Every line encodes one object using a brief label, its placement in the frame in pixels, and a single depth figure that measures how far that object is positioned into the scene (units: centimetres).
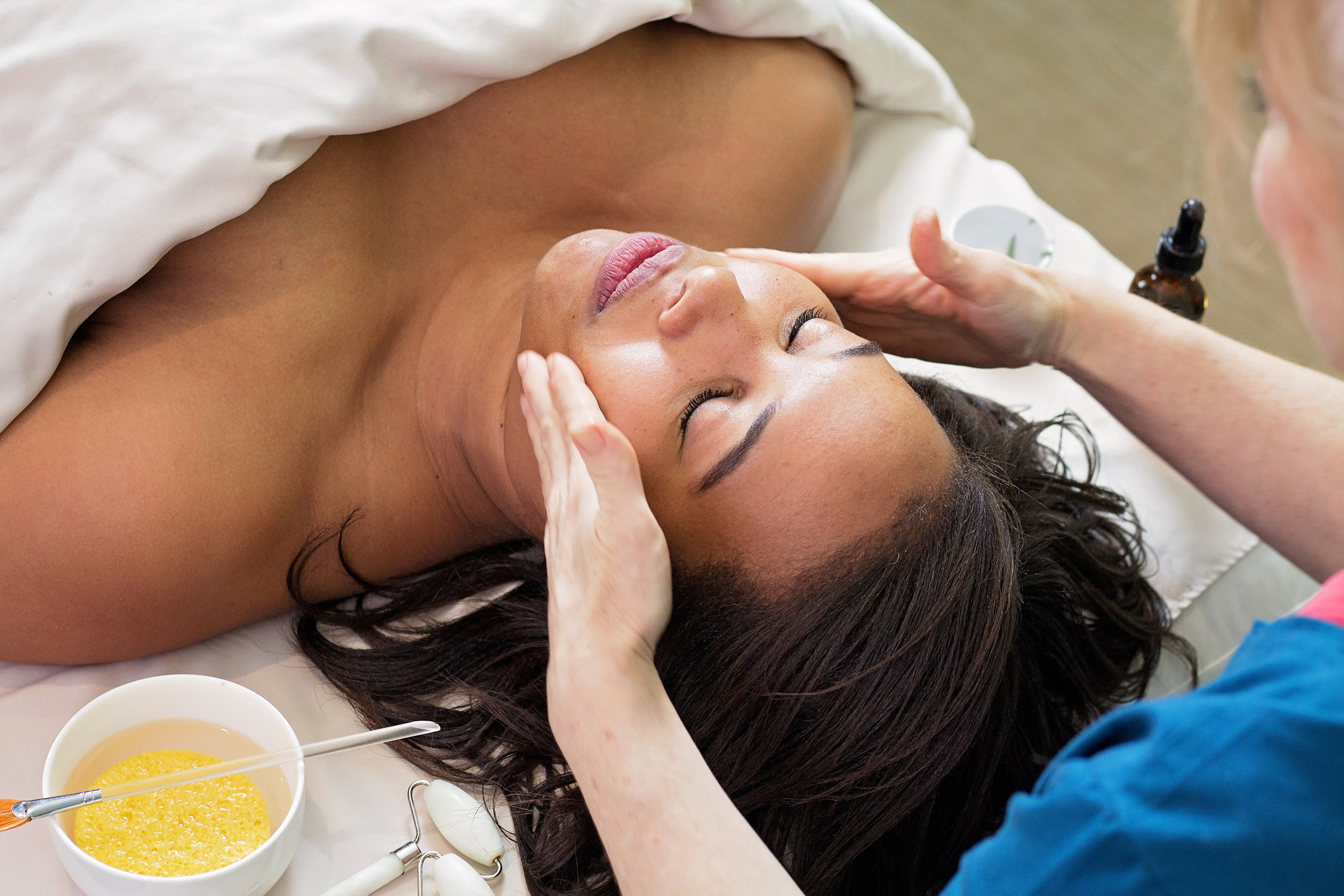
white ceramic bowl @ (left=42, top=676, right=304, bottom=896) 100
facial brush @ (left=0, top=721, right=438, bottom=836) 99
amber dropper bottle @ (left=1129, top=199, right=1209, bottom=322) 158
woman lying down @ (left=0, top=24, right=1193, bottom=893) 114
